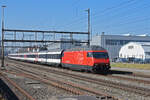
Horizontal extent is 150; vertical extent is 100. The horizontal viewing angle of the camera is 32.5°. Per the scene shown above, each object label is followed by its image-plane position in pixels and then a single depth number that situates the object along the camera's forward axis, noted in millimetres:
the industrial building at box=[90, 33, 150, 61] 93812
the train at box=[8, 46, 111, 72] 26328
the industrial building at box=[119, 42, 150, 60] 77562
